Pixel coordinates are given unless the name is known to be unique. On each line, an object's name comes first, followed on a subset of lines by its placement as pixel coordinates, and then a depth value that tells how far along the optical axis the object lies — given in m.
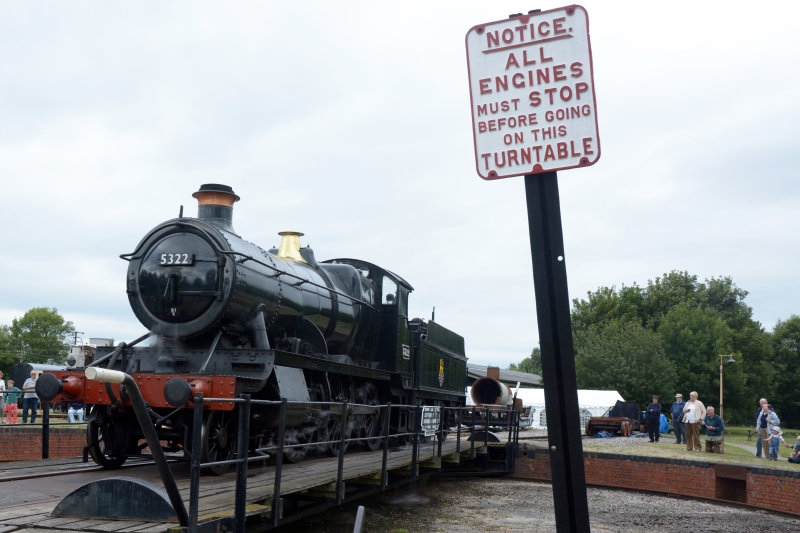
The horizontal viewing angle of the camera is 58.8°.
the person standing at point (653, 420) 21.64
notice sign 2.57
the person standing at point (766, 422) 16.41
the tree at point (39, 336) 72.00
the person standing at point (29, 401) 13.50
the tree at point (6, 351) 68.56
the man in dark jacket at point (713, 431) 17.00
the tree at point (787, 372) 63.31
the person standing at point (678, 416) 20.33
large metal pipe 20.94
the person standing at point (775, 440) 15.89
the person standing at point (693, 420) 17.59
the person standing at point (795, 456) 14.96
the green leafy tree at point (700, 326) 50.97
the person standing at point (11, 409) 16.65
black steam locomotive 7.40
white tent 36.06
